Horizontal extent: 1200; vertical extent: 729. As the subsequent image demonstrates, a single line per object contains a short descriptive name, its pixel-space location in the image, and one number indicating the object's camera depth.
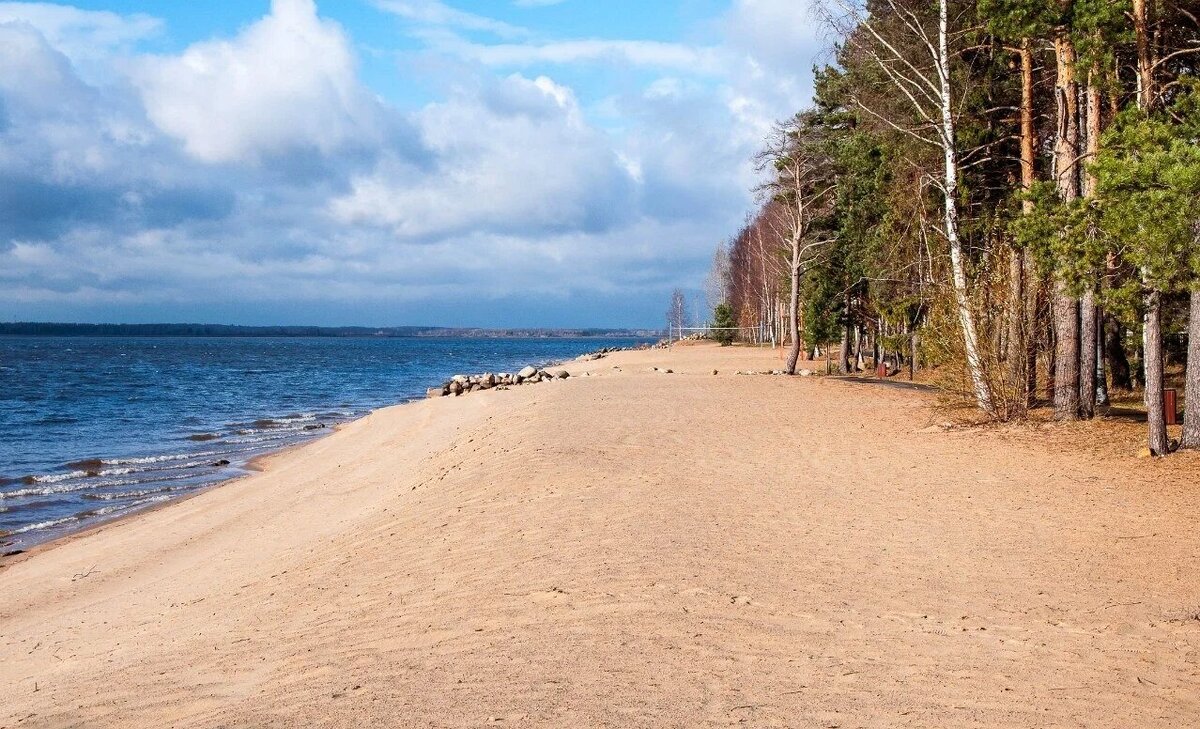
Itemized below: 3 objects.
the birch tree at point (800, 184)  31.17
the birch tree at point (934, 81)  17.03
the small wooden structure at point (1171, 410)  17.44
